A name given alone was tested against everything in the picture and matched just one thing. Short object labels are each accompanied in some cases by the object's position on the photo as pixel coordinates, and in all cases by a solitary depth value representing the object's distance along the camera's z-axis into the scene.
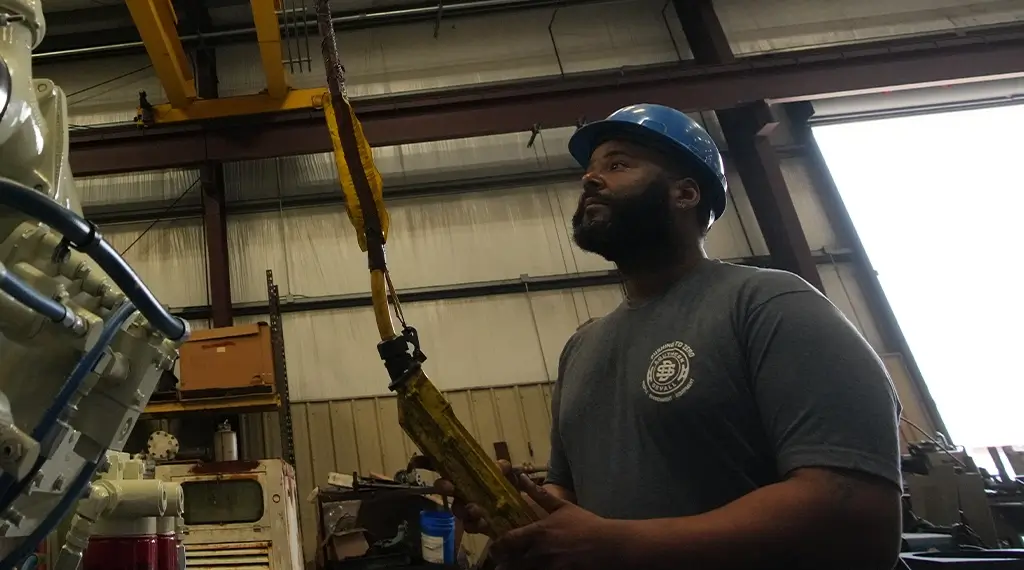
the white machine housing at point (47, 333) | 1.06
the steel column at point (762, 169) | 4.48
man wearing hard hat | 0.79
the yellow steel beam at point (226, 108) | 4.21
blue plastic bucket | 3.11
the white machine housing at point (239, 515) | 2.80
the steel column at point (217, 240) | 4.23
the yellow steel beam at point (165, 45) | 3.80
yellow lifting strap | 1.16
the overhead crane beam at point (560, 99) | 4.20
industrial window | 4.38
